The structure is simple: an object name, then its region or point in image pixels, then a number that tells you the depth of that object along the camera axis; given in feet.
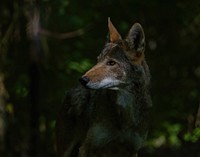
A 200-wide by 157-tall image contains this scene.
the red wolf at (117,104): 62.49
